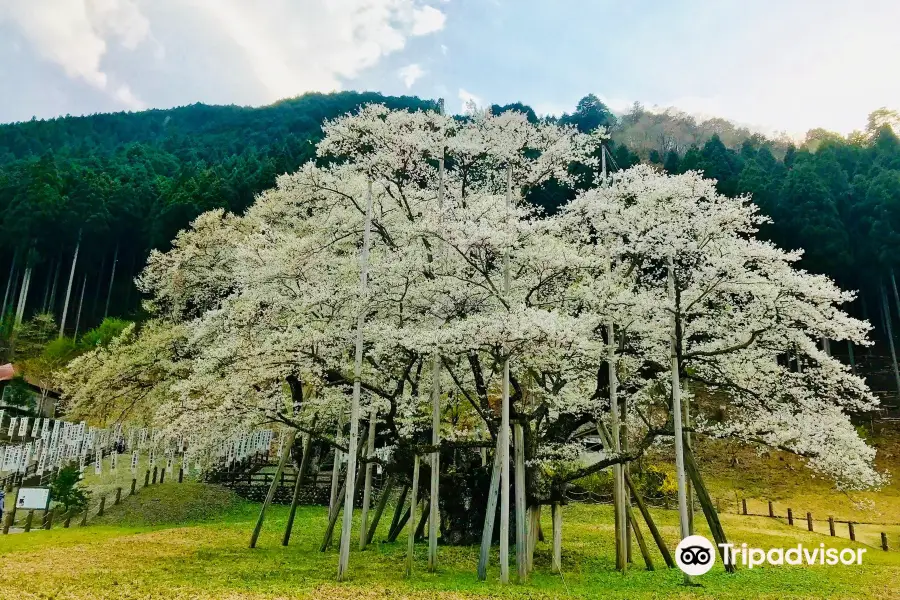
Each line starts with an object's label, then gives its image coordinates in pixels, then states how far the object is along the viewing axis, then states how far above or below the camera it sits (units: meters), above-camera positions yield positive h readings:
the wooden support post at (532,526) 12.11 -1.33
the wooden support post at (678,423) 10.57 +0.83
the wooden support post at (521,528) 10.80 -1.19
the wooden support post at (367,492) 13.84 -0.78
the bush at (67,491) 17.64 -1.23
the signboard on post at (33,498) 16.67 -1.38
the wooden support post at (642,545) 12.05 -1.57
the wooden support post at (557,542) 11.93 -1.54
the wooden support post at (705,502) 11.55 -0.64
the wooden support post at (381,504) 14.59 -1.14
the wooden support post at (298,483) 14.26 -0.64
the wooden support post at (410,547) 11.01 -1.59
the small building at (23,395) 29.20 +2.70
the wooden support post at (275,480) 13.83 -0.59
